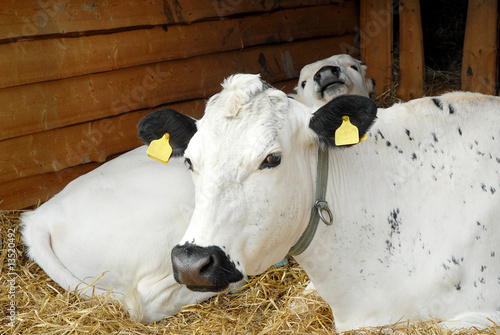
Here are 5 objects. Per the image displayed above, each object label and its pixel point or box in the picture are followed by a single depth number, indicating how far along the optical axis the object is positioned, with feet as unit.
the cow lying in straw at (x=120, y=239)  12.19
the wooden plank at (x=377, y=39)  21.89
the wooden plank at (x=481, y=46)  18.49
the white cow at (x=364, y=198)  7.96
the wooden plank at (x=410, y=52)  20.90
